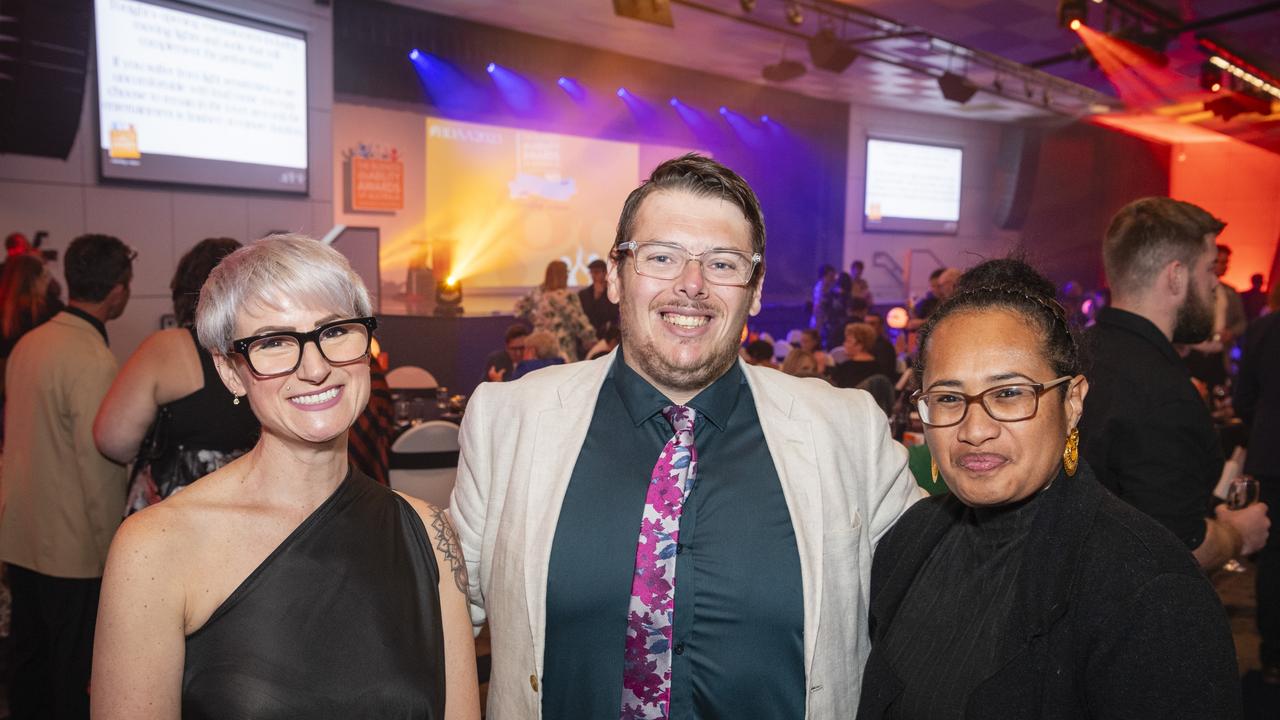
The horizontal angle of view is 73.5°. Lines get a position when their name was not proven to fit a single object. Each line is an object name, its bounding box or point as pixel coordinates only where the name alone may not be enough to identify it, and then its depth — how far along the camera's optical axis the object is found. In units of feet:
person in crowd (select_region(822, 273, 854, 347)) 36.70
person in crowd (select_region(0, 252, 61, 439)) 12.47
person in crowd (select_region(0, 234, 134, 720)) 10.17
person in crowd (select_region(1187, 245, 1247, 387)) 21.80
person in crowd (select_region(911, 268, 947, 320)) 23.66
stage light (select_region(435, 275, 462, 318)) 28.48
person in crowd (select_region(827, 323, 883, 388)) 18.93
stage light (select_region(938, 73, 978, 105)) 37.11
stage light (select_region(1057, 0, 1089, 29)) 24.58
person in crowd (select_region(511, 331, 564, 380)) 17.42
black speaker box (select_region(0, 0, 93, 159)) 18.92
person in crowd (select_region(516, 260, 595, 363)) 20.11
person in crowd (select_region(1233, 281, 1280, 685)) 12.94
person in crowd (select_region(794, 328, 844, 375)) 23.07
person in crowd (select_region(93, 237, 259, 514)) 8.58
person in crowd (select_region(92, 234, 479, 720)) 4.12
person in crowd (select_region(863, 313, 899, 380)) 21.50
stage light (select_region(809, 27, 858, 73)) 30.91
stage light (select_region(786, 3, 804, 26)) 28.32
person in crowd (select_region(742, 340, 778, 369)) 19.94
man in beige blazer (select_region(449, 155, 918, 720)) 5.12
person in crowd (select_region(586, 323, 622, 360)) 19.99
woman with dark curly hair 3.74
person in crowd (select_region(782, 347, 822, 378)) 16.72
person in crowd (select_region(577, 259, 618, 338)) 25.68
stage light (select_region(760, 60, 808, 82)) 34.76
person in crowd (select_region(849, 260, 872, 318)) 40.78
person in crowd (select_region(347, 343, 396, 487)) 11.36
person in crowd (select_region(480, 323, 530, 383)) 18.77
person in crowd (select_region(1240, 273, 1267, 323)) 40.52
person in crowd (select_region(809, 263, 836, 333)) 37.81
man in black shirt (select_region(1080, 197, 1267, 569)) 7.02
